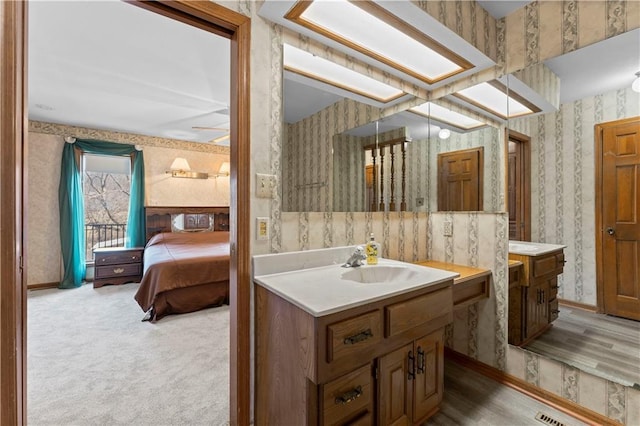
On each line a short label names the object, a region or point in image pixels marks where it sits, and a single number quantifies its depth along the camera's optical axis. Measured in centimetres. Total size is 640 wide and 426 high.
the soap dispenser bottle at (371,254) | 172
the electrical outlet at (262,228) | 143
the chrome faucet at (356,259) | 164
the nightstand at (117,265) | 429
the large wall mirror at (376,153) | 163
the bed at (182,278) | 306
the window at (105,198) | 484
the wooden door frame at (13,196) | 90
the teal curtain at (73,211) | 429
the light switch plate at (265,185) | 142
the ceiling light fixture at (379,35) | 145
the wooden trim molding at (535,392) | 152
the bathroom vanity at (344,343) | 102
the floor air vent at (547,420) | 152
